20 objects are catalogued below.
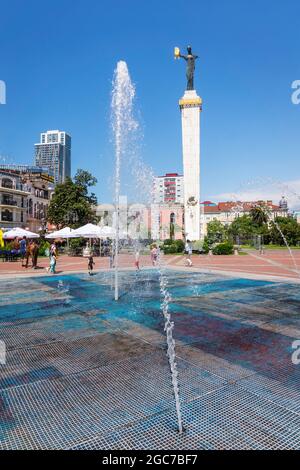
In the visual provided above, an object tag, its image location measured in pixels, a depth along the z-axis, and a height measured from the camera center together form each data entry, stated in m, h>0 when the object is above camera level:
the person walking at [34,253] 19.53 -0.76
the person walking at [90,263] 15.95 -1.15
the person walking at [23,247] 23.46 -0.47
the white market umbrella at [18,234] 26.05 +0.56
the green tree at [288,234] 64.62 +1.27
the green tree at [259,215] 74.81 +5.99
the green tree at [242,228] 73.11 +2.81
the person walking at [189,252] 21.05 -0.78
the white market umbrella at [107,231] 24.33 +0.73
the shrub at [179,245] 36.43 -0.53
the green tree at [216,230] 73.04 +2.42
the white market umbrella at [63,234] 27.25 +0.59
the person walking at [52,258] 16.50 -0.92
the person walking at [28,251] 19.80 -0.65
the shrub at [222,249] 33.94 -0.93
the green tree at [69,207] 40.34 +4.31
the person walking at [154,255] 21.62 -1.00
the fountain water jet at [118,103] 11.12 +5.05
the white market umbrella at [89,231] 24.35 +0.74
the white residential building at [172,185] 160.50 +27.93
